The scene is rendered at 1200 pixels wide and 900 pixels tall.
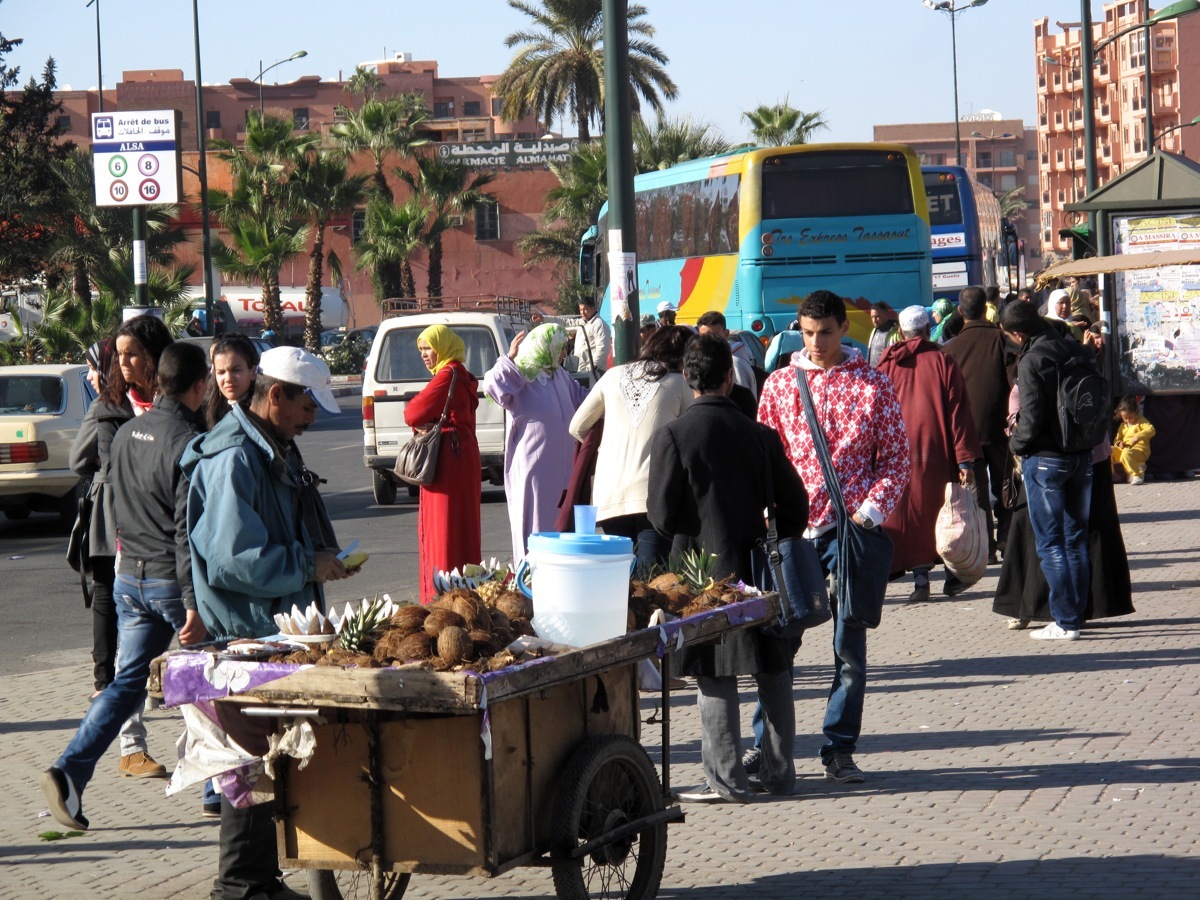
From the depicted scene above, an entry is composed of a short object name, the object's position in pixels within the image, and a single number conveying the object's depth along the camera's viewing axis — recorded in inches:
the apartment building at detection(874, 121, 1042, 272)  6683.1
